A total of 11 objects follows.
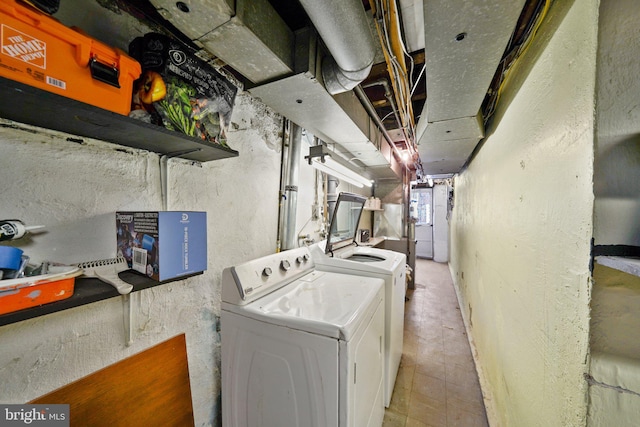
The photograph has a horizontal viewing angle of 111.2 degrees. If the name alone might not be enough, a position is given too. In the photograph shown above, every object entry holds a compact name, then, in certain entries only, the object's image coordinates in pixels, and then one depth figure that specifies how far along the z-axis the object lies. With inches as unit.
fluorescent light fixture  72.3
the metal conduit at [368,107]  73.6
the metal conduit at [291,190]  74.3
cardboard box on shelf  34.7
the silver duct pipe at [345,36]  32.7
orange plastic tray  22.5
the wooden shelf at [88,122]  22.6
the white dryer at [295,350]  37.2
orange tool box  20.6
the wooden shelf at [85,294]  23.1
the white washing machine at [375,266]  66.6
